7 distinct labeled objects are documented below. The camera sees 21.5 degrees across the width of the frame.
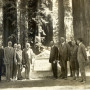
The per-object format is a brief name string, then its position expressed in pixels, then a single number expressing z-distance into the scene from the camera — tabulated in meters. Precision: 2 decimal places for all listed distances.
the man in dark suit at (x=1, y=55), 11.99
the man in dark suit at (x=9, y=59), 11.73
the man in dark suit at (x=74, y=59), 11.75
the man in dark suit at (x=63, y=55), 11.95
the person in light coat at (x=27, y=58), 11.99
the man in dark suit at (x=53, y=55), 12.03
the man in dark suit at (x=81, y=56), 10.63
